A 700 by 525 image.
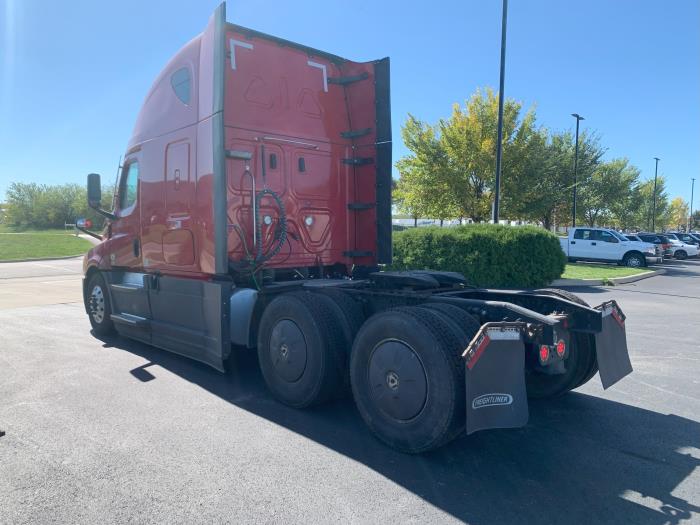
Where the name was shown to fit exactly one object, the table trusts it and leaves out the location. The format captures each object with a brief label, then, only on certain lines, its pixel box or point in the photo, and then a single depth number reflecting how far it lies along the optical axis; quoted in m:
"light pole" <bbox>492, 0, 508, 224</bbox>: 16.22
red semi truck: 3.72
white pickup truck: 23.66
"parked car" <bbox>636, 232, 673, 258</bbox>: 29.10
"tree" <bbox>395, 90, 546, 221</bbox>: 23.42
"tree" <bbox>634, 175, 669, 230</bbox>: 56.88
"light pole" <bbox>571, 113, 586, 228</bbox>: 27.98
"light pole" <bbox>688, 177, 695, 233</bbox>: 77.74
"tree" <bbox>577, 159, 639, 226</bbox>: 32.84
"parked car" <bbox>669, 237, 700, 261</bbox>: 32.88
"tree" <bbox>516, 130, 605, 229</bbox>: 24.16
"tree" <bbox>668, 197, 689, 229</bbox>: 91.61
